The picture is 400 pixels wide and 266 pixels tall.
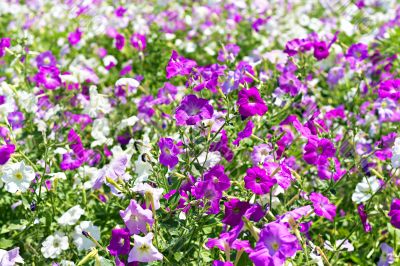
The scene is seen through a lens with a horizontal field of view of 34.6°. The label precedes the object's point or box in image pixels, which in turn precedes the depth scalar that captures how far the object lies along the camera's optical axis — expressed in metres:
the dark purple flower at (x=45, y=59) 3.72
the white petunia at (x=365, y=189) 2.71
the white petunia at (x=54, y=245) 2.53
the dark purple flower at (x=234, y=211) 2.03
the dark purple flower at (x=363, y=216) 2.37
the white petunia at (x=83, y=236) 2.47
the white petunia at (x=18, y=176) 2.33
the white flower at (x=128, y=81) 2.73
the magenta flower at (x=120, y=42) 4.04
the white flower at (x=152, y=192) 1.95
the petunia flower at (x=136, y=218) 1.92
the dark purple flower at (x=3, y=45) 3.17
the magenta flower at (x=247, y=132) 2.29
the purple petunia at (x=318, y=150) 2.31
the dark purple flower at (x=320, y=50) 3.04
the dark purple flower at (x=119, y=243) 2.06
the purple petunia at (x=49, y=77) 3.14
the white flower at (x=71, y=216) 2.57
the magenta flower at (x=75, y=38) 4.04
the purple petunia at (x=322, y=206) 2.21
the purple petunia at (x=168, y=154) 2.19
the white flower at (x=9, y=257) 2.16
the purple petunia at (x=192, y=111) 2.18
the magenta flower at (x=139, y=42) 3.90
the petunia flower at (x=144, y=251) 1.87
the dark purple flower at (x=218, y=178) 2.03
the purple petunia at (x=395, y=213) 2.16
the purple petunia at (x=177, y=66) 2.47
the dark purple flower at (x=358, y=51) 3.46
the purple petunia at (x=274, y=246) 1.70
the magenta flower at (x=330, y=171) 2.52
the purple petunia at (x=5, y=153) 2.27
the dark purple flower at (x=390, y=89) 2.58
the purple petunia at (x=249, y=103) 2.15
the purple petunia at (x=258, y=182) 2.05
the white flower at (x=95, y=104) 2.98
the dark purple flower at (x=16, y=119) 3.12
